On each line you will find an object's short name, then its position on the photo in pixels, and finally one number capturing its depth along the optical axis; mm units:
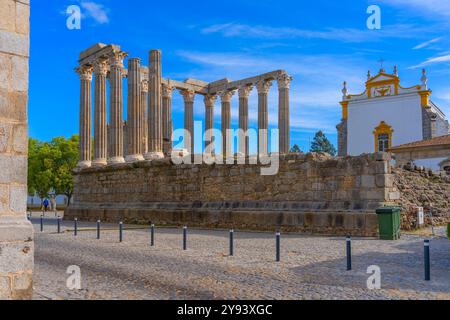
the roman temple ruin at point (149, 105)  25545
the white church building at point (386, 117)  36938
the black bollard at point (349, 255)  8703
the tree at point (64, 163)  48938
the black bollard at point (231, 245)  10898
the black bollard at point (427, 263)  7758
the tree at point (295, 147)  77644
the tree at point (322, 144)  77438
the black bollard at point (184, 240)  12180
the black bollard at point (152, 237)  13142
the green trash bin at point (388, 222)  13461
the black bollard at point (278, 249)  9956
